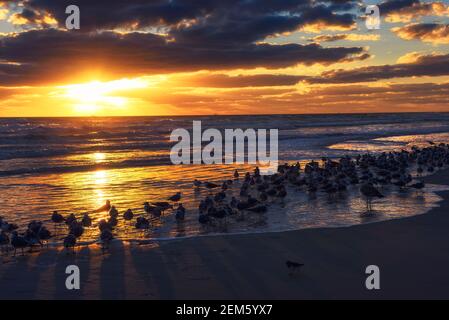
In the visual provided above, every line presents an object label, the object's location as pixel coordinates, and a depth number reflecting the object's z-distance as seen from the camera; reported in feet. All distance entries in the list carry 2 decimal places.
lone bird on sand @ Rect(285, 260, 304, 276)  31.91
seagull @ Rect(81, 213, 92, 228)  43.39
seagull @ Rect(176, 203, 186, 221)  47.70
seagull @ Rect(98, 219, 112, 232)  41.06
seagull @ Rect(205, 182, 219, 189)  66.85
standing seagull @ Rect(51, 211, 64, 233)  43.65
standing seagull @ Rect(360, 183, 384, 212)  53.72
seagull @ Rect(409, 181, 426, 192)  61.67
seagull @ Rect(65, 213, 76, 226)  43.09
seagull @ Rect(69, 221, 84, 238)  39.42
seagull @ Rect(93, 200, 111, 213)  51.96
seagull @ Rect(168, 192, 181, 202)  55.94
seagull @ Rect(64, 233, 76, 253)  37.06
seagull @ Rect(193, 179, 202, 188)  67.82
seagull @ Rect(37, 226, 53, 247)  38.96
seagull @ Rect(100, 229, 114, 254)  37.93
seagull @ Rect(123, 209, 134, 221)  46.24
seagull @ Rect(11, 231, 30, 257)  36.50
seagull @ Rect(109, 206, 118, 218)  44.63
